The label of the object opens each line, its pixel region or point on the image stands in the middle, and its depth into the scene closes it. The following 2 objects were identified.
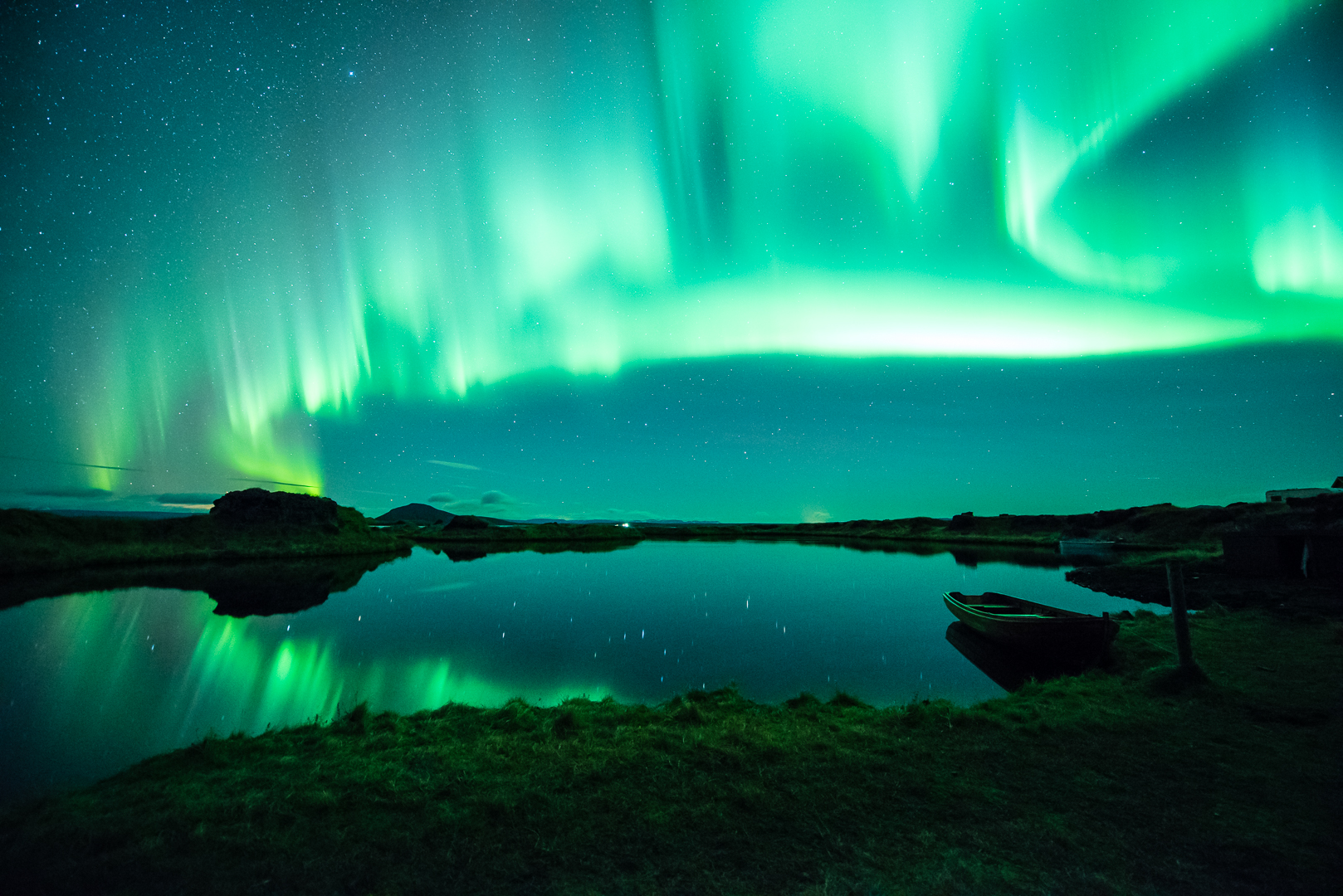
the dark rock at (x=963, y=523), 167.50
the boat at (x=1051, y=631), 16.81
